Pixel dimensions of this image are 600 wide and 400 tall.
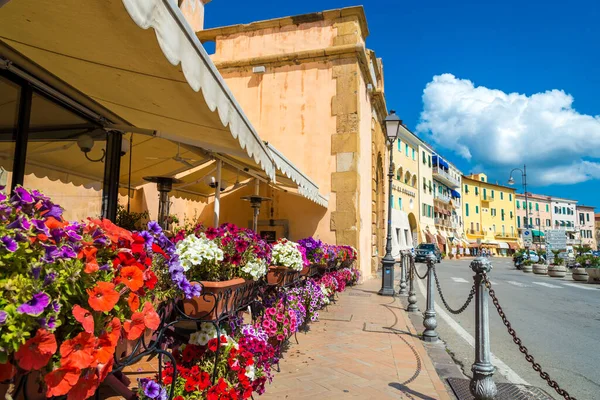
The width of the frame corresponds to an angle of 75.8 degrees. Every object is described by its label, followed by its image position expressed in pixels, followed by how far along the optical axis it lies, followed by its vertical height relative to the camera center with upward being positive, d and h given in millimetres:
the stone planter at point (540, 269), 22203 -1357
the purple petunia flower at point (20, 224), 1256 +31
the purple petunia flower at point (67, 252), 1314 -60
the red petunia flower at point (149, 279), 1649 -183
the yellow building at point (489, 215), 67562 +5145
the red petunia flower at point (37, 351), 1170 -358
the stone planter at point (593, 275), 16094 -1179
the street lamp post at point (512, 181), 34831 +5938
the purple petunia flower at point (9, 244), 1175 -32
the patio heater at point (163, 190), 5778 +711
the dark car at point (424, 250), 31203 -654
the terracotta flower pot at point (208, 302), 2576 -431
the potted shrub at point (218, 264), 2590 -192
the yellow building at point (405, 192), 34188 +5144
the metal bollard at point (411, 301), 8008 -1221
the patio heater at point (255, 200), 8180 +835
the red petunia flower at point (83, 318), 1277 -278
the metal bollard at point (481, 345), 3197 -883
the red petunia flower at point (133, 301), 1507 -255
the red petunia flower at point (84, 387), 1318 -526
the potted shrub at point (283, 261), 4176 -242
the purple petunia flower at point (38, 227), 1330 +24
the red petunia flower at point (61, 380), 1233 -472
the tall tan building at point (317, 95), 11344 +4592
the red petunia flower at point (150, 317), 1553 -328
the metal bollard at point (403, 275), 10805 -1032
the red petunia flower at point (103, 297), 1318 -215
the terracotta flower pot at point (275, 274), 4152 -376
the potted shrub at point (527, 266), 24359 -1335
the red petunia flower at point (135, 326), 1501 -353
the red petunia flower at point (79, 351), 1271 -388
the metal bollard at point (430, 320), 5539 -1112
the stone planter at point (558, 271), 19814 -1306
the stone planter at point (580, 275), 17047 -1269
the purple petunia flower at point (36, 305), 1127 -211
